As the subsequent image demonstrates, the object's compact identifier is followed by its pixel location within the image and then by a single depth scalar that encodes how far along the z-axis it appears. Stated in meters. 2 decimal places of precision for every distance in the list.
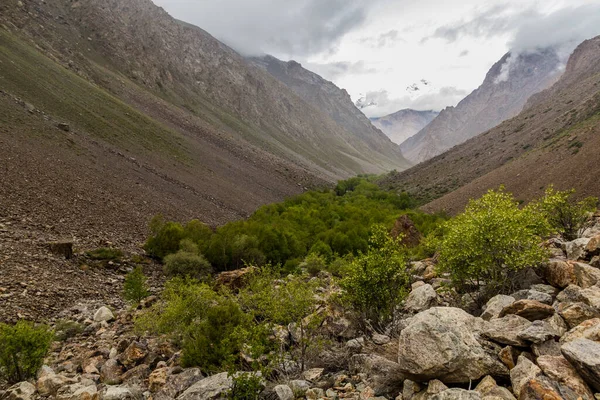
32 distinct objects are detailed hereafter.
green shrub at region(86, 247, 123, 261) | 26.28
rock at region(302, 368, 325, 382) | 10.18
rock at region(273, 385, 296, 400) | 8.94
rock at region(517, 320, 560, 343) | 7.86
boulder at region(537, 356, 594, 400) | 6.66
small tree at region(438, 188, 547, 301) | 12.31
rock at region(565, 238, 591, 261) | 13.45
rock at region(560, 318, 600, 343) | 7.56
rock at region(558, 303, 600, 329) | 8.64
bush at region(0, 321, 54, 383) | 12.01
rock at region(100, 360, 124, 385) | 11.98
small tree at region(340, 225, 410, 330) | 12.86
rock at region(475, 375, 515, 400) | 6.98
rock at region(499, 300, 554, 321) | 9.24
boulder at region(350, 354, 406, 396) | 8.66
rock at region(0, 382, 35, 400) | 10.86
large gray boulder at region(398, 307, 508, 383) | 7.78
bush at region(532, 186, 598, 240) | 19.21
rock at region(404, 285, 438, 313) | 13.07
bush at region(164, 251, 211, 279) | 27.08
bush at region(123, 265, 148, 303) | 19.86
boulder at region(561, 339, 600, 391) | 6.61
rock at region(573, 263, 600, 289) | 10.61
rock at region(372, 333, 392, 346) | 11.31
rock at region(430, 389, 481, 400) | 6.92
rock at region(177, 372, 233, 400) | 9.59
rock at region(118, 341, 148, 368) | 13.10
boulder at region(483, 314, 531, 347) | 8.21
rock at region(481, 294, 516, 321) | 10.20
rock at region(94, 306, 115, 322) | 17.97
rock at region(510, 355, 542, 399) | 6.96
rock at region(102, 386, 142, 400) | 10.12
